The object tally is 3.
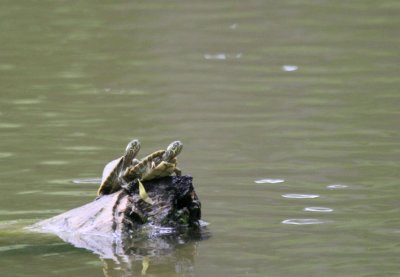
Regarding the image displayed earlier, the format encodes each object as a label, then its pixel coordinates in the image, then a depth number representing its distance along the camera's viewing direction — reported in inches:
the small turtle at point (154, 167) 500.4
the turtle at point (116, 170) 505.9
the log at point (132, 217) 502.9
